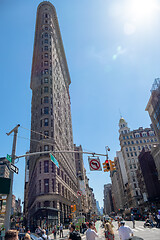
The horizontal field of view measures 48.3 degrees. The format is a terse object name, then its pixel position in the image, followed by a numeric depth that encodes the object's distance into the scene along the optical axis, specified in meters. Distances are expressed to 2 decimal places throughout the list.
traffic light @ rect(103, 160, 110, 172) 16.01
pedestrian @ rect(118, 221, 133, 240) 7.93
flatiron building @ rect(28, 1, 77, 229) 37.47
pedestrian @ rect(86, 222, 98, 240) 8.51
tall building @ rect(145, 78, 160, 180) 43.16
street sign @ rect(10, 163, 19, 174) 12.73
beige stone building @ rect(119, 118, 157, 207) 89.56
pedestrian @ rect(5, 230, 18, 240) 4.59
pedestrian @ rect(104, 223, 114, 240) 10.41
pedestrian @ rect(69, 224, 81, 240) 6.59
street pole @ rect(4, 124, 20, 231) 11.55
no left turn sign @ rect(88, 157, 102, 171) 17.56
